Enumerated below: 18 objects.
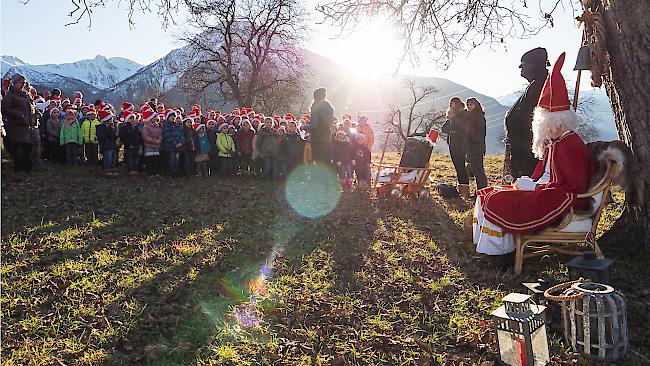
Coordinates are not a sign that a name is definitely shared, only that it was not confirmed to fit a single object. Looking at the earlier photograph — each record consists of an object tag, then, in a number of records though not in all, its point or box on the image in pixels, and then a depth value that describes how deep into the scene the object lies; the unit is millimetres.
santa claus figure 4363
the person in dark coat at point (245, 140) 11453
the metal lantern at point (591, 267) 3395
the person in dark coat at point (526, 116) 6285
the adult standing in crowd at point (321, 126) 10214
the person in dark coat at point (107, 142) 10781
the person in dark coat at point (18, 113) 9383
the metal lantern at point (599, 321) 2859
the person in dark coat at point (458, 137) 8945
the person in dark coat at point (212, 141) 11477
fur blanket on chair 4156
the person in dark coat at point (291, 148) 11312
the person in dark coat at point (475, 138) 8508
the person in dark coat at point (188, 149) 11030
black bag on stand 9031
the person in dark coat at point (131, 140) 10812
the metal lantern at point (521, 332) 2742
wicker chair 4211
